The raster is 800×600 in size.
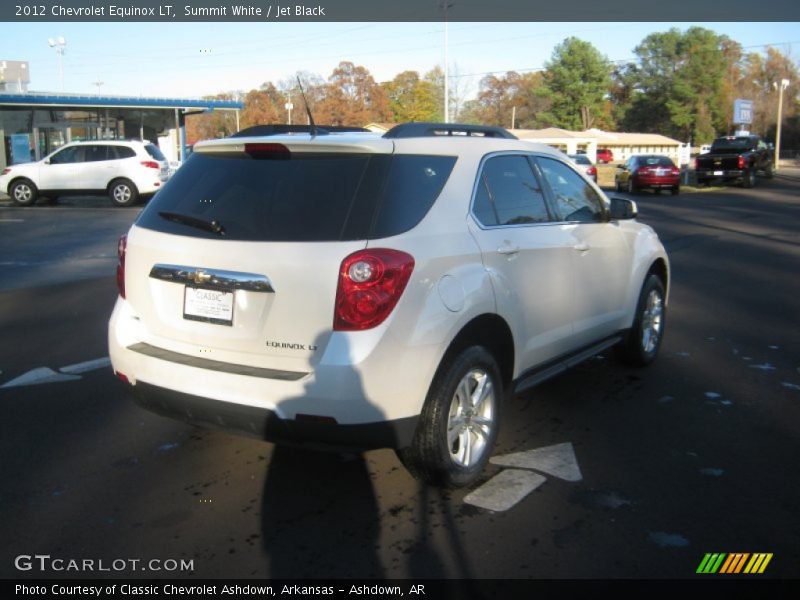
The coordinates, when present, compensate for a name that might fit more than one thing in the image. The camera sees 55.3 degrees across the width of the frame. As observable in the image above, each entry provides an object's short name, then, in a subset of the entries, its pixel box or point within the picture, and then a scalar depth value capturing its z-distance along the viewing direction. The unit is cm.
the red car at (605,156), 8250
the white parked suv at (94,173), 2185
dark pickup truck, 3328
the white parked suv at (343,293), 335
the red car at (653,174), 3069
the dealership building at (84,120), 2919
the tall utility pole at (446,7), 4250
